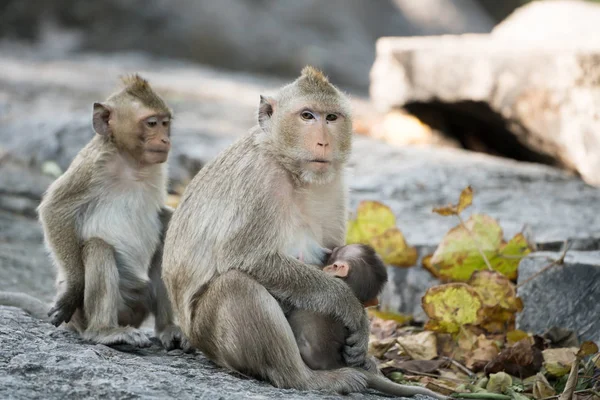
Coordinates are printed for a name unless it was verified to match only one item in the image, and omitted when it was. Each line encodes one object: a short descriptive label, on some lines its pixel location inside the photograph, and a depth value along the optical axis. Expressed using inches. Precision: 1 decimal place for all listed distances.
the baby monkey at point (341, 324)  321.1
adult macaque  304.0
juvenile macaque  364.8
